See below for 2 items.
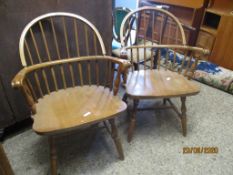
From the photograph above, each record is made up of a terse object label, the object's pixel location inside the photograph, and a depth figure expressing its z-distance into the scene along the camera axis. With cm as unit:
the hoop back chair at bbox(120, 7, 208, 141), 131
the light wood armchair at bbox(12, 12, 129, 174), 103
